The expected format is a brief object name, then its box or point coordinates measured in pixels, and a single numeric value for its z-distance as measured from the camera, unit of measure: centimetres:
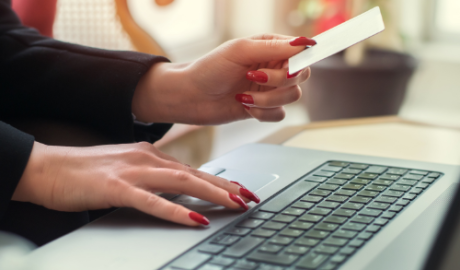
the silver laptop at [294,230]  75
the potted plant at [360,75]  232
